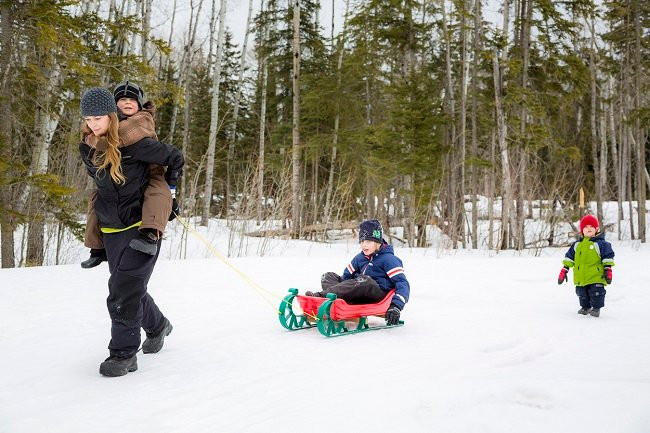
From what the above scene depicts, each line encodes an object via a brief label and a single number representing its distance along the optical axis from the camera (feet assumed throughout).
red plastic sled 13.97
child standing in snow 17.37
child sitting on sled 14.80
